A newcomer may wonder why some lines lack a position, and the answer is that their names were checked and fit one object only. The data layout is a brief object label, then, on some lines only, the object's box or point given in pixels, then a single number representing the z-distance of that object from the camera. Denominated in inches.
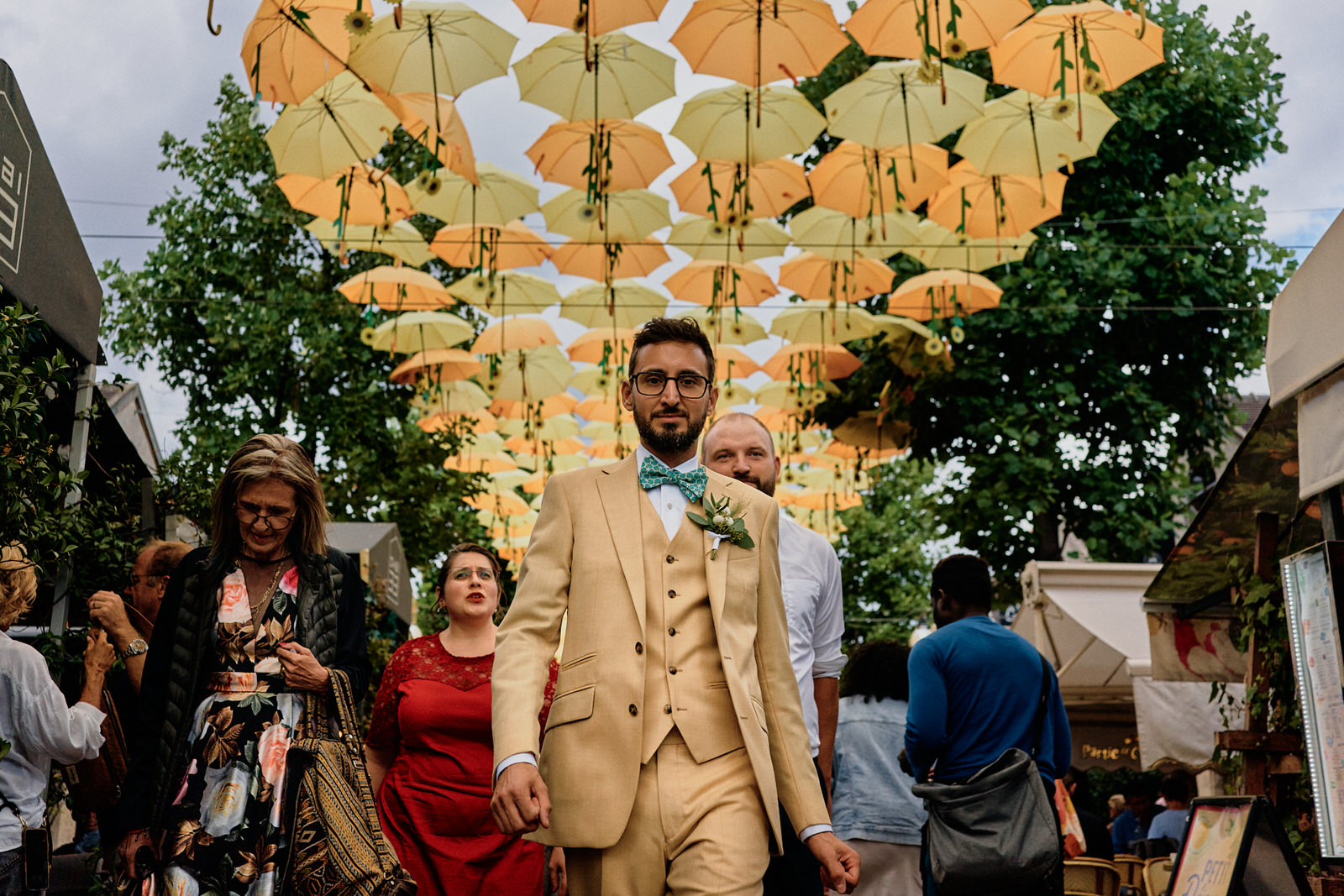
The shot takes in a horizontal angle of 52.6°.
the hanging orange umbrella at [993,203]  511.5
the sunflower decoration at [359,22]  400.8
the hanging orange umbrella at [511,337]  668.7
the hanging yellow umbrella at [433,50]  417.4
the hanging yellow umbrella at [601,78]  459.2
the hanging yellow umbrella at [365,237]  534.0
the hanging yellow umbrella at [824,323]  623.5
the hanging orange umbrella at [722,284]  613.3
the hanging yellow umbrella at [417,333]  626.8
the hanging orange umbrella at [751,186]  530.9
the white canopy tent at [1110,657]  458.6
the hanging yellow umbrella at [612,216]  555.8
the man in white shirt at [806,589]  209.6
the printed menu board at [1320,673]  210.4
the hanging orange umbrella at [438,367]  644.1
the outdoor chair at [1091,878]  351.9
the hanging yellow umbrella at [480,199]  528.4
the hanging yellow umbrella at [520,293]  639.1
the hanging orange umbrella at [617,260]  600.7
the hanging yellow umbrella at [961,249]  560.4
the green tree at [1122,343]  713.0
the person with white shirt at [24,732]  184.4
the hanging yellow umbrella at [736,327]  671.1
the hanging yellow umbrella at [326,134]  455.2
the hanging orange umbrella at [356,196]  507.8
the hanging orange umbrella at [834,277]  595.2
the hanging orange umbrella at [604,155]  504.1
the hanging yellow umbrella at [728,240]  581.0
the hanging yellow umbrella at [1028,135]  468.8
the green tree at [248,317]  934.4
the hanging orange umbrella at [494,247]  549.3
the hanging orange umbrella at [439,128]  445.7
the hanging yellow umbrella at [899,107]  474.9
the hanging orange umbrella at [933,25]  393.4
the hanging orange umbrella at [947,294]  583.2
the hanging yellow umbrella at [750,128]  491.5
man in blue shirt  235.0
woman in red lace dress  222.1
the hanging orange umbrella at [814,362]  663.1
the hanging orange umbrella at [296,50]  392.5
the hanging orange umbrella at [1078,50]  431.2
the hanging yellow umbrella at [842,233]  566.3
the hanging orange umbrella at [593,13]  398.0
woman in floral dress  157.9
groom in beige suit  125.9
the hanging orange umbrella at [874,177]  509.4
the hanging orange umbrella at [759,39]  431.5
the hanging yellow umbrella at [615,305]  631.8
